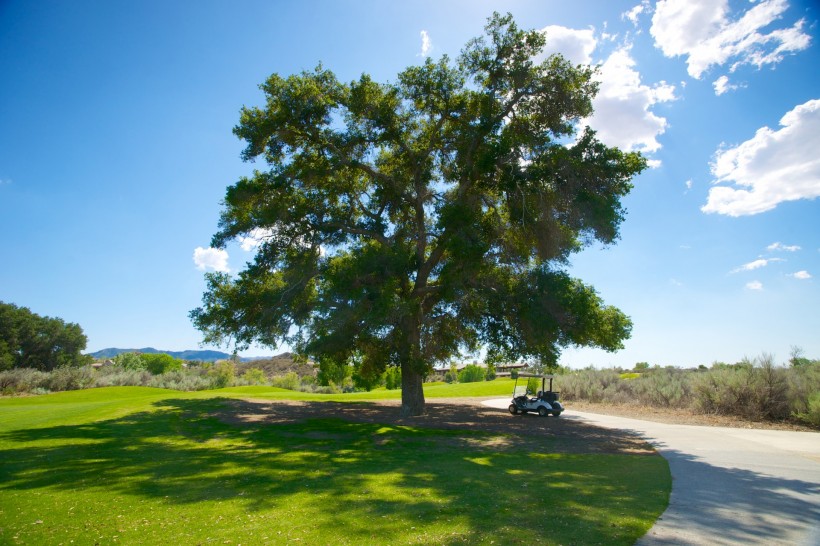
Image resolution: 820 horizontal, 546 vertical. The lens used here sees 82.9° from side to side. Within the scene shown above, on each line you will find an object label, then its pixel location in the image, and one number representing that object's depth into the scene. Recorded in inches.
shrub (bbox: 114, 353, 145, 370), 2503.6
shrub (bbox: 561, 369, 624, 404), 1246.9
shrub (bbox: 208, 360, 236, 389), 1857.8
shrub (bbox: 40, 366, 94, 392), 1321.4
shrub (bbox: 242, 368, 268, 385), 2193.2
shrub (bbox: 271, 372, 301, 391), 1861.5
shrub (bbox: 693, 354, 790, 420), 807.7
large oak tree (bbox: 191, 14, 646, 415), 722.8
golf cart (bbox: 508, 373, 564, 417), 883.4
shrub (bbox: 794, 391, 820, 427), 699.1
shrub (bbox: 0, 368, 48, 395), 1202.0
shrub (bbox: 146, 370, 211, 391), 1635.1
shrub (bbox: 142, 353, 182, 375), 2839.6
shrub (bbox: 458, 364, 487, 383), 2637.8
